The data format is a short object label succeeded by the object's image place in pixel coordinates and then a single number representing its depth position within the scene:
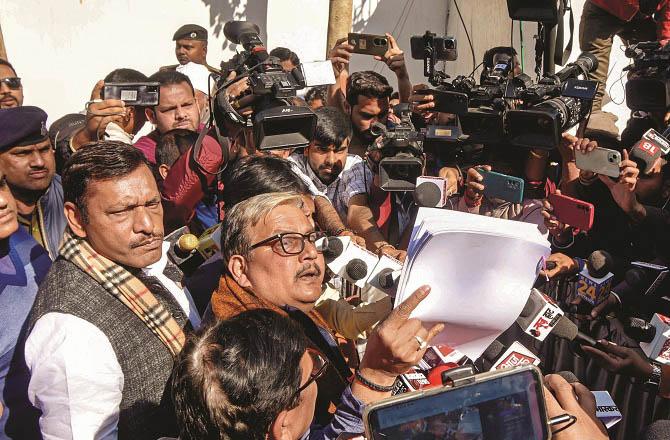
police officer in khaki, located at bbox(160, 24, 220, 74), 6.68
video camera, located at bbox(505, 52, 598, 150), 2.90
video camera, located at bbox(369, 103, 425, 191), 3.12
